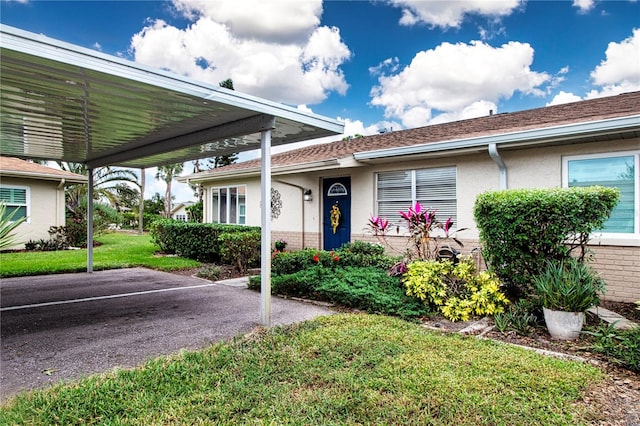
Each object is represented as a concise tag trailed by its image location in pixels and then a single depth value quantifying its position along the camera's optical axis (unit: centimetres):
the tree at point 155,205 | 3466
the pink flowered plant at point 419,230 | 689
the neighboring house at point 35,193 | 1476
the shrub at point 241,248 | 968
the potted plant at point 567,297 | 471
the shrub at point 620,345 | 378
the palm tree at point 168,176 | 3528
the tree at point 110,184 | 2112
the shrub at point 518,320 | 500
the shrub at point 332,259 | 792
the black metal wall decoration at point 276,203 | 1259
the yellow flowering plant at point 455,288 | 564
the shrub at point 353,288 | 590
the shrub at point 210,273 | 933
